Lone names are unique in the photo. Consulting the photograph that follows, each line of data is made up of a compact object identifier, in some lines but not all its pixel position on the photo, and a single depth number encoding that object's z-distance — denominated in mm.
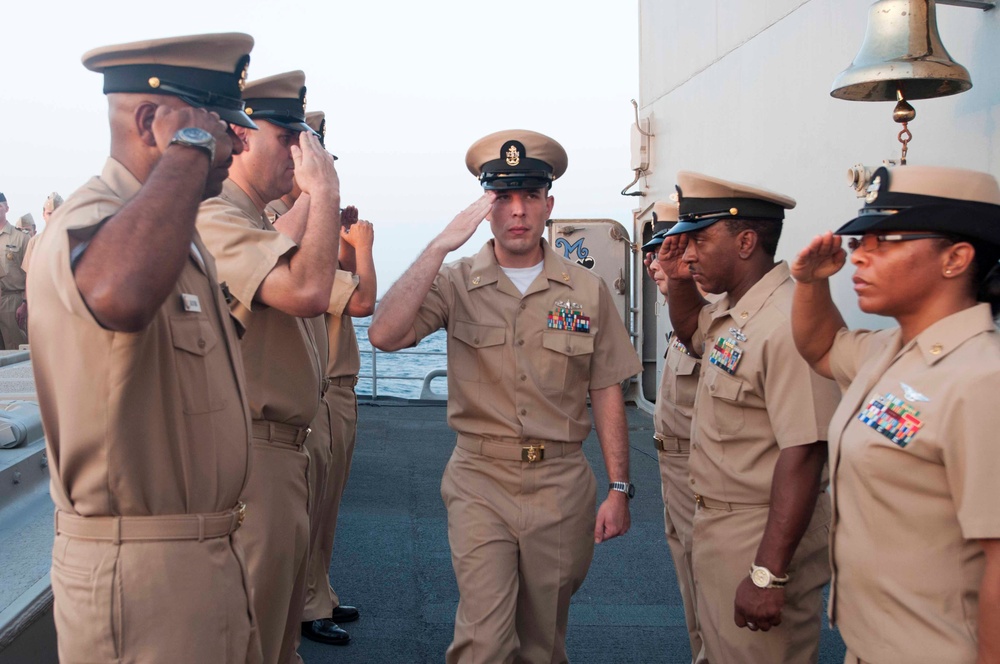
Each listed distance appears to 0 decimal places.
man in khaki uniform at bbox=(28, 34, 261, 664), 1845
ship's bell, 3840
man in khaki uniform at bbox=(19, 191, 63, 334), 9273
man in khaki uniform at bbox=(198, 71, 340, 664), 2801
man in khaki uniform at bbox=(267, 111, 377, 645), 3629
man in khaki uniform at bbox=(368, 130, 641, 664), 3549
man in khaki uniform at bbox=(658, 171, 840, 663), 2928
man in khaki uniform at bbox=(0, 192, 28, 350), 11250
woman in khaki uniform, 2029
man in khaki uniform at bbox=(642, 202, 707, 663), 4086
